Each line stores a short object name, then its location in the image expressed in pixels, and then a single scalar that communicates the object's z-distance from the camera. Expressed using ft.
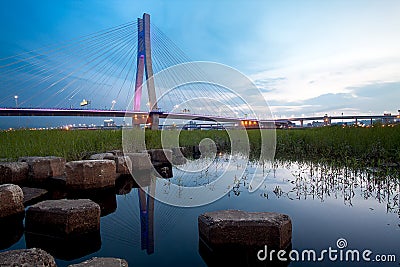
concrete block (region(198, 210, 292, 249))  8.48
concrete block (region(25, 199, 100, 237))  9.60
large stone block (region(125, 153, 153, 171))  23.08
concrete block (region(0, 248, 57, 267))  5.57
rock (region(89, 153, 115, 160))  20.52
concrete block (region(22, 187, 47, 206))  13.87
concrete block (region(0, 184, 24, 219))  11.27
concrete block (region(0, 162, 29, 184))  16.30
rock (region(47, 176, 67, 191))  16.99
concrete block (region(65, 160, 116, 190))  16.33
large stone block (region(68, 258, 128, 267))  6.25
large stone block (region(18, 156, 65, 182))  17.74
